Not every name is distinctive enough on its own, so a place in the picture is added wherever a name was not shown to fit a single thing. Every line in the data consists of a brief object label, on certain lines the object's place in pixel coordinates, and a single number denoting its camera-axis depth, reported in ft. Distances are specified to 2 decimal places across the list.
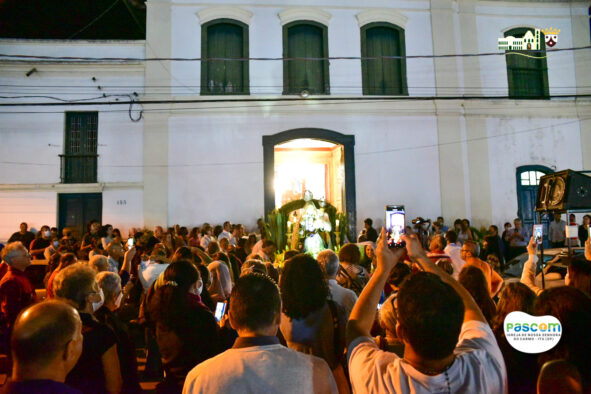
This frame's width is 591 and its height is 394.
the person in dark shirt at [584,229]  41.25
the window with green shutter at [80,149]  46.06
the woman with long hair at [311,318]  9.72
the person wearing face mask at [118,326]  9.07
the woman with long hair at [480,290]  10.54
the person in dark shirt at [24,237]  38.27
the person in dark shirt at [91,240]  27.07
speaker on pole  20.71
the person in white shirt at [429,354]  5.52
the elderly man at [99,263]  15.52
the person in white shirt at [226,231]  40.84
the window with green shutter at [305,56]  49.03
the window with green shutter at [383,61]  49.83
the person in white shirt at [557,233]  42.16
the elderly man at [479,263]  16.28
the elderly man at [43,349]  5.79
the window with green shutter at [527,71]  51.55
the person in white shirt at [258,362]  6.03
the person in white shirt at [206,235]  37.19
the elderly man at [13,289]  15.19
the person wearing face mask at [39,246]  34.53
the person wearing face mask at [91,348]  8.43
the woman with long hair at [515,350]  8.24
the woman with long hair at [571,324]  6.77
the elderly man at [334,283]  11.77
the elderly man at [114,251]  23.30
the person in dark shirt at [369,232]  41.65
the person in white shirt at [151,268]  17.93
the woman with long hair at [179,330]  9.62
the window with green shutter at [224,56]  48.21
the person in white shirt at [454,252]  21.32
